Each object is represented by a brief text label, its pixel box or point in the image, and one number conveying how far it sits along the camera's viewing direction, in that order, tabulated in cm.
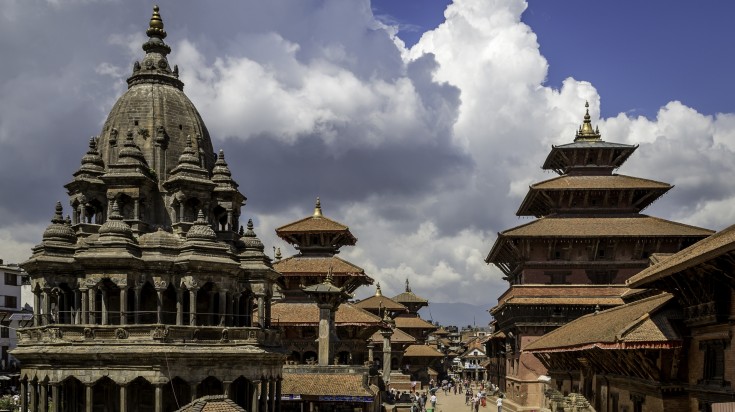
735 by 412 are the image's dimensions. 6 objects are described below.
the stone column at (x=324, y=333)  4747
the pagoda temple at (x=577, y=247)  5459
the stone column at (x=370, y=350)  6038
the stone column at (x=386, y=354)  6410
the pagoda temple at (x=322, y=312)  4784
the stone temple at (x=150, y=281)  3559
